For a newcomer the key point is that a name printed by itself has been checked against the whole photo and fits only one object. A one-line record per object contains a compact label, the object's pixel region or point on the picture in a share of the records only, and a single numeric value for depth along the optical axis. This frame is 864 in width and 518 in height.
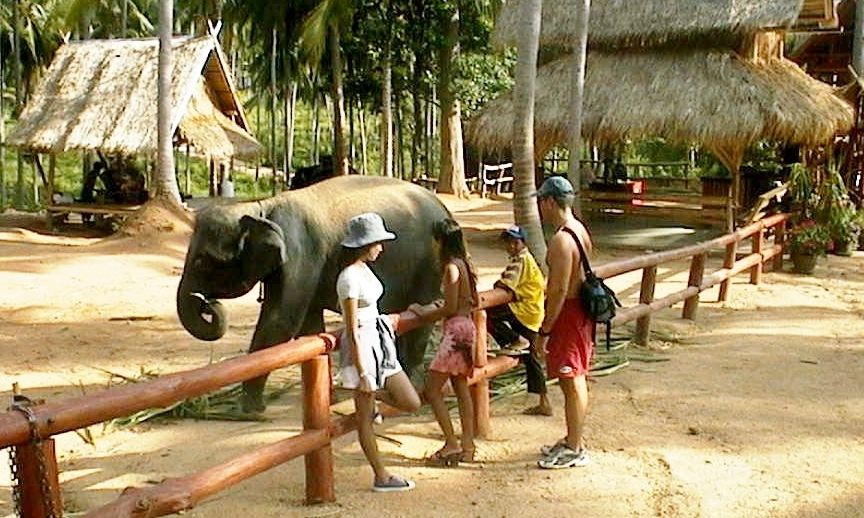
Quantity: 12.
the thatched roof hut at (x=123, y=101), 15.91
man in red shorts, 4.69
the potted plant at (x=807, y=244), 12.53
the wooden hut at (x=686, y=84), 14.12
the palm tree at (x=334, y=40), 19.30
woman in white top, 4.25
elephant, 5.76
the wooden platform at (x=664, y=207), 15.41
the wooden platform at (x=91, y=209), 16.41
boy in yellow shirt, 5.52
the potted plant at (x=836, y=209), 12.86
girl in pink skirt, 4.86
